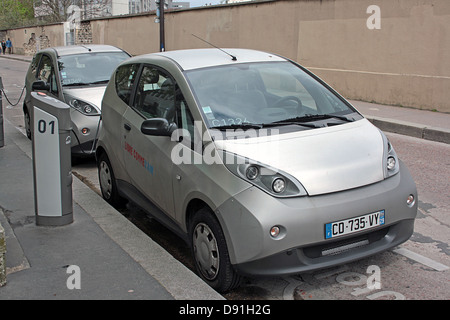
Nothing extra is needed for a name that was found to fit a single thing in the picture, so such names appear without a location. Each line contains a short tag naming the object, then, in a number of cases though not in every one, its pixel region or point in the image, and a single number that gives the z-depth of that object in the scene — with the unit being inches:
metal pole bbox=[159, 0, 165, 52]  832.3
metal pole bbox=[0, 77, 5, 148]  330.0
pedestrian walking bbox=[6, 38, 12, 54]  2090.3
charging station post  180.7
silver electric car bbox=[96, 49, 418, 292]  137.4
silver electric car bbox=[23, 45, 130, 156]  302.5
